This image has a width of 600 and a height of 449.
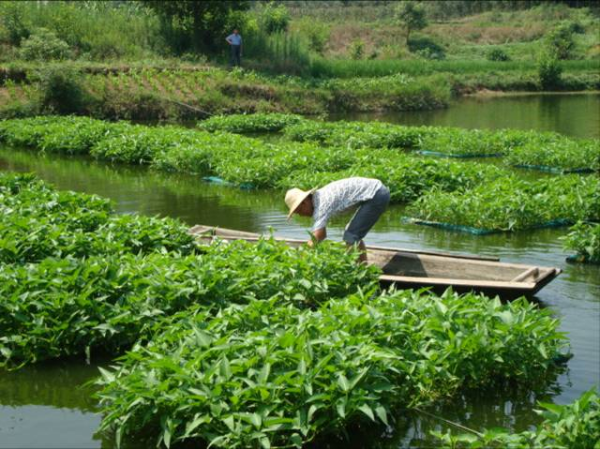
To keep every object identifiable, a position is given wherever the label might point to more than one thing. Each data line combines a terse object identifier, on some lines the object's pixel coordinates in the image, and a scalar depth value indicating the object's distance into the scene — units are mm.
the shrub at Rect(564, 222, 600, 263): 10695
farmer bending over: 9180
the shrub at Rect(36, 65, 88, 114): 28172
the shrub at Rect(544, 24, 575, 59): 56281
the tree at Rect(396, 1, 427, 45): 60000
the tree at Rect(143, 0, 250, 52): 37375
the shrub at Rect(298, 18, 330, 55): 49778
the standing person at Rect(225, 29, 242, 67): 36062
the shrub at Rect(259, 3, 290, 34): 42594
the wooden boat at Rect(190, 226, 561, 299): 8484
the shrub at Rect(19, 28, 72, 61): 32000
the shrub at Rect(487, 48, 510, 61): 56938
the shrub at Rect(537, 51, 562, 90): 46750
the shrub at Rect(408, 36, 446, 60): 57594
